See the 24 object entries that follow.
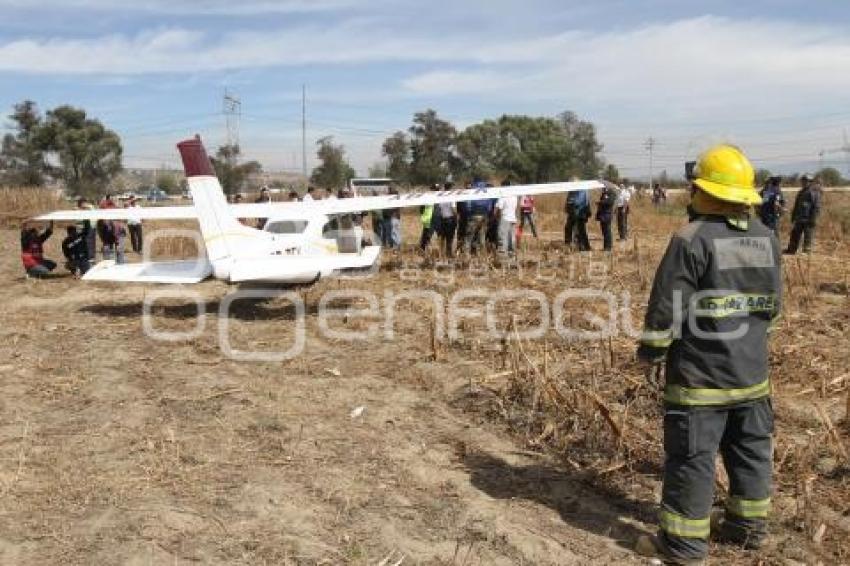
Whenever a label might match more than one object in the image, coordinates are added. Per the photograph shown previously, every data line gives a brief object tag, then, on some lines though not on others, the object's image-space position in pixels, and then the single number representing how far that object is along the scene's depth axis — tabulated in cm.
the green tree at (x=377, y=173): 7956
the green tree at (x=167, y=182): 10537
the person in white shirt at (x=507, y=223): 1584
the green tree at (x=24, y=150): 5988
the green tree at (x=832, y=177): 7693
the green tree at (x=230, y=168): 6831
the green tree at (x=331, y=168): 7331
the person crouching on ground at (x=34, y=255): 1530
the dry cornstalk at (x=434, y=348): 813
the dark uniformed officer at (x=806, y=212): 1595
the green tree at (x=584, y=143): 8225
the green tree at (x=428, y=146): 7300
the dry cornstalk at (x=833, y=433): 505
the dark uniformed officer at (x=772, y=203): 1697
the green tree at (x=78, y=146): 6094
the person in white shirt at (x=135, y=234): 2053
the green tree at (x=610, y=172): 7182
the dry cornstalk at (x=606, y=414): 521
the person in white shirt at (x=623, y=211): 2019
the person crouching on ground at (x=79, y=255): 1568
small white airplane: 1068
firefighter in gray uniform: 390
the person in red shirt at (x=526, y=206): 2103
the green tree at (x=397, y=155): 7412
